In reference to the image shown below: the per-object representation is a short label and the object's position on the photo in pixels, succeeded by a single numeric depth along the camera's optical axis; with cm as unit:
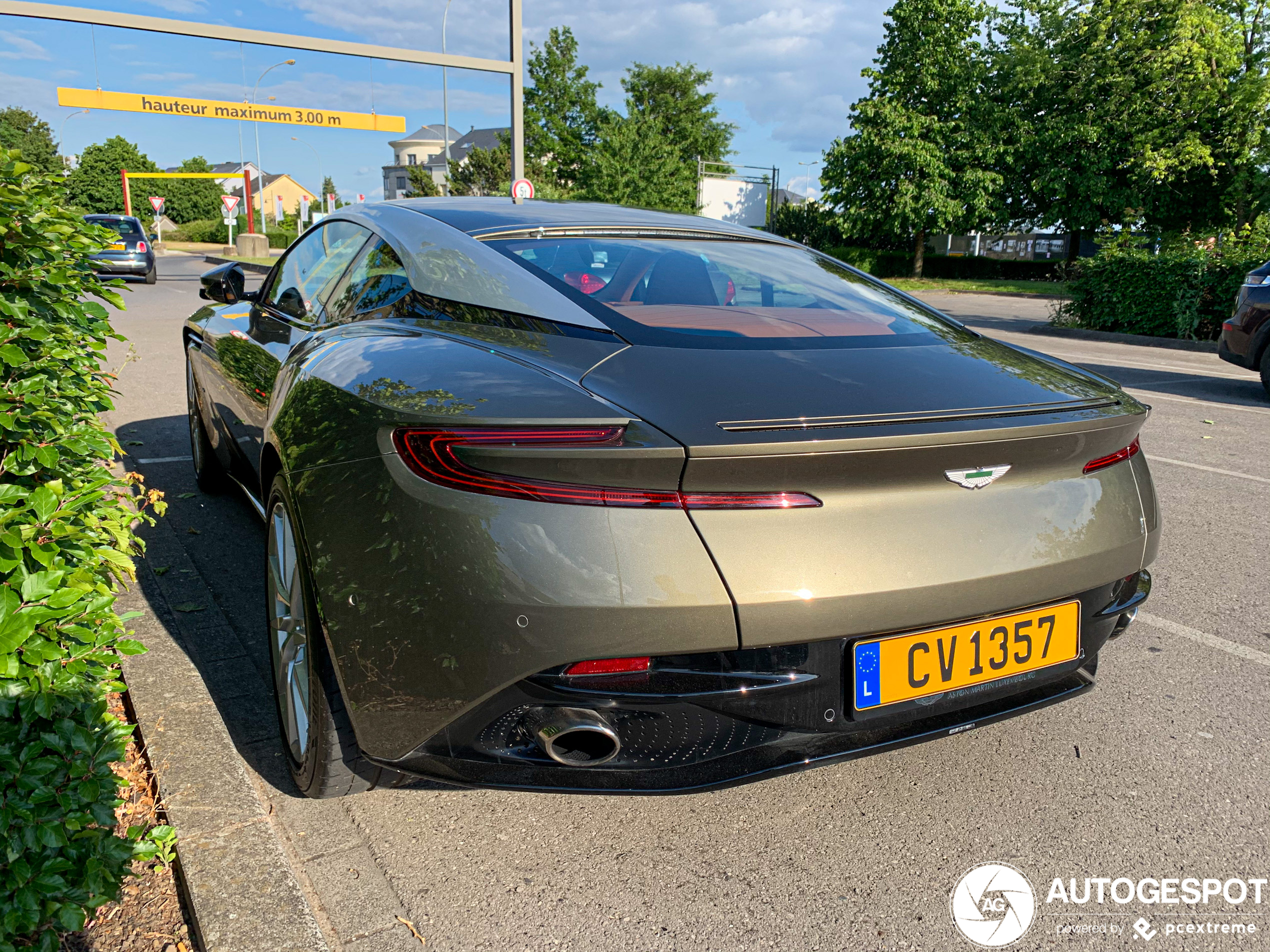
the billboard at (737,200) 4381
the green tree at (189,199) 8425
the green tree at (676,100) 6919
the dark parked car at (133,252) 2395
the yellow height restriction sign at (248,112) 2745
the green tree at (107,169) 7819
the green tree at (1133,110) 2664
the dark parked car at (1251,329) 897
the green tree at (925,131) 3572
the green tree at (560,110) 5031
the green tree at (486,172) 5816
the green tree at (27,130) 8006
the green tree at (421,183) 6525
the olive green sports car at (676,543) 167
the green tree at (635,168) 3572
